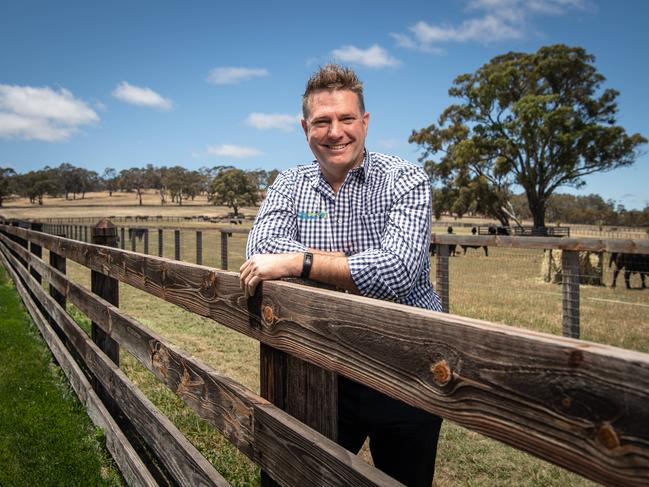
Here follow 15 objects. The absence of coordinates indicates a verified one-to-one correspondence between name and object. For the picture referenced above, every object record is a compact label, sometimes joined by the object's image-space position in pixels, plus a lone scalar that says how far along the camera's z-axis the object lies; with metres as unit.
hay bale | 13.06
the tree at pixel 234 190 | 107.62
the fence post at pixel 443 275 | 6.85
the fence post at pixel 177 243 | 13.54
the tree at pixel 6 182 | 117.66
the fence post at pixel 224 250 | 11.41
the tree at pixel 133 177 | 154.25
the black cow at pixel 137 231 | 17.85
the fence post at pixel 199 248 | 12.84
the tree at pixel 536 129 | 34.75
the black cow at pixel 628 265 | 12.89
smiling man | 1.93
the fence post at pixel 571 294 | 5.53
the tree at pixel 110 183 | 156.62
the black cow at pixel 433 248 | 7.90
